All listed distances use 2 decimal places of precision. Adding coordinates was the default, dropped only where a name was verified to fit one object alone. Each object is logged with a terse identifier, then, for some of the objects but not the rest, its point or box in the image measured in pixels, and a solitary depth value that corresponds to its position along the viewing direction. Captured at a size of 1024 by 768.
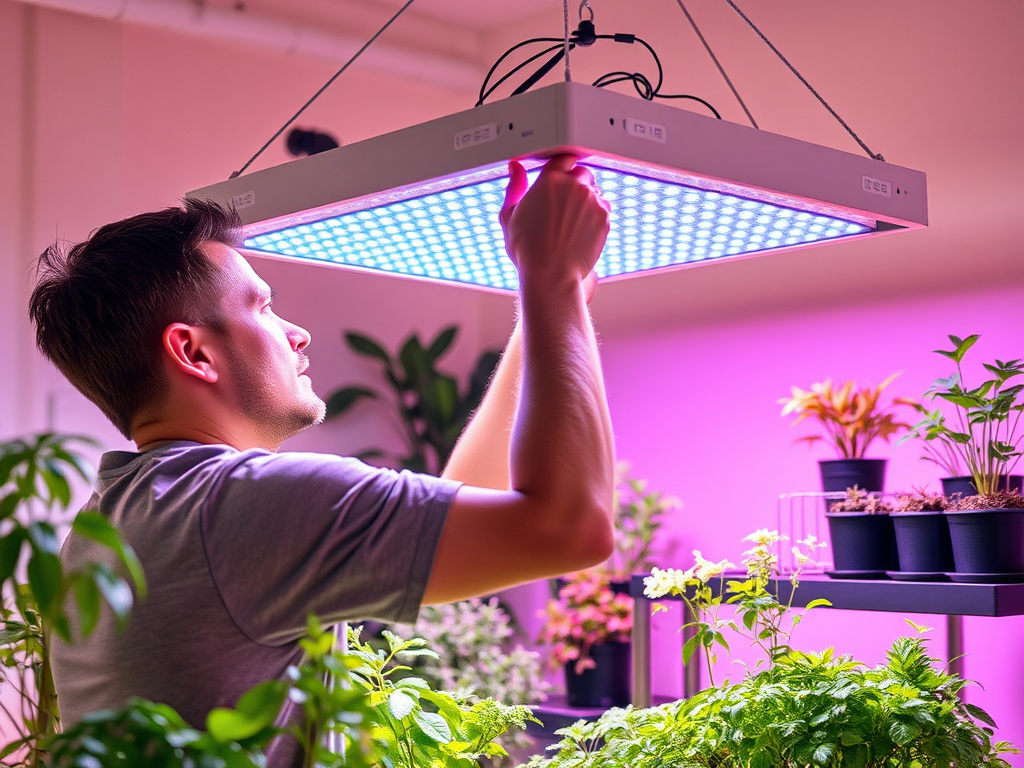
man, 0.88
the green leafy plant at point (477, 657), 3.48
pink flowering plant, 3.38
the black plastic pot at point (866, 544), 2.24
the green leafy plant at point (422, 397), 4.04
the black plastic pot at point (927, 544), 2.13
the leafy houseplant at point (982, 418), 2.03
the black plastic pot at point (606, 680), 3.40
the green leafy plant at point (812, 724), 1.32
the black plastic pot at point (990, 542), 2.04
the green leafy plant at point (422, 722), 1.33
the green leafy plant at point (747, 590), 1.66
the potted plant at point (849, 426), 2.50
